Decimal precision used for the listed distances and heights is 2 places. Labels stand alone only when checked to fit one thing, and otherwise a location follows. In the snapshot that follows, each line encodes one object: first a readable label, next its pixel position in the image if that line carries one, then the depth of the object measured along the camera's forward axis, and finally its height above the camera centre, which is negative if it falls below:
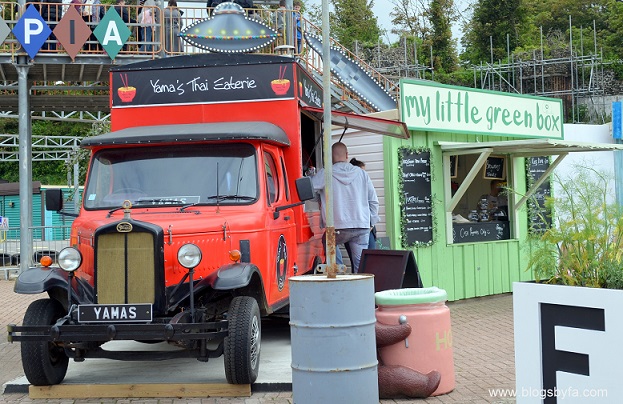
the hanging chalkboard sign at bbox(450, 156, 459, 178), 13.99 +0.80
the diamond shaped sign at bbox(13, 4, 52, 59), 17.94 +4.07
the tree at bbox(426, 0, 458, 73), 49.94 +10.39
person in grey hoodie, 10.37 +0.17
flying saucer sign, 16.39 +3.57
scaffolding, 38.47 +6.68
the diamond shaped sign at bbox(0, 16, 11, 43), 17.81 +4.06
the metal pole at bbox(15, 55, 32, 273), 18.41 +1.36
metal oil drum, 6.09 -0.87
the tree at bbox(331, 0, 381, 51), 52.81 +12.14
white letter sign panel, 4.56 -0.72
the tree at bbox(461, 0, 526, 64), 49.38 +10.77
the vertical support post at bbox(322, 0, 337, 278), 8.00 +0.71
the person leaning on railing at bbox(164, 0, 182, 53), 18.81 +4.19
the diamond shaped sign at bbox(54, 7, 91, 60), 18.11 +4.02
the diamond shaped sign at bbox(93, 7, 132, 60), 18.20 +4.04
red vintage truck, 7.20 +0.02
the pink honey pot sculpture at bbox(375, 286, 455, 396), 7.20 -0.98
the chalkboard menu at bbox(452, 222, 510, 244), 13.69 -0.26
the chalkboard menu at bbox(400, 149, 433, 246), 12.78 +0.28
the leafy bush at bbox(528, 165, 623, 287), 5.08 -0.18
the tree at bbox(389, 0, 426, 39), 53.66 +12.22
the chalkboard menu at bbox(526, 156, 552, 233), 15.14 +0.69
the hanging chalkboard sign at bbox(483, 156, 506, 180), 14.76 +0.80
